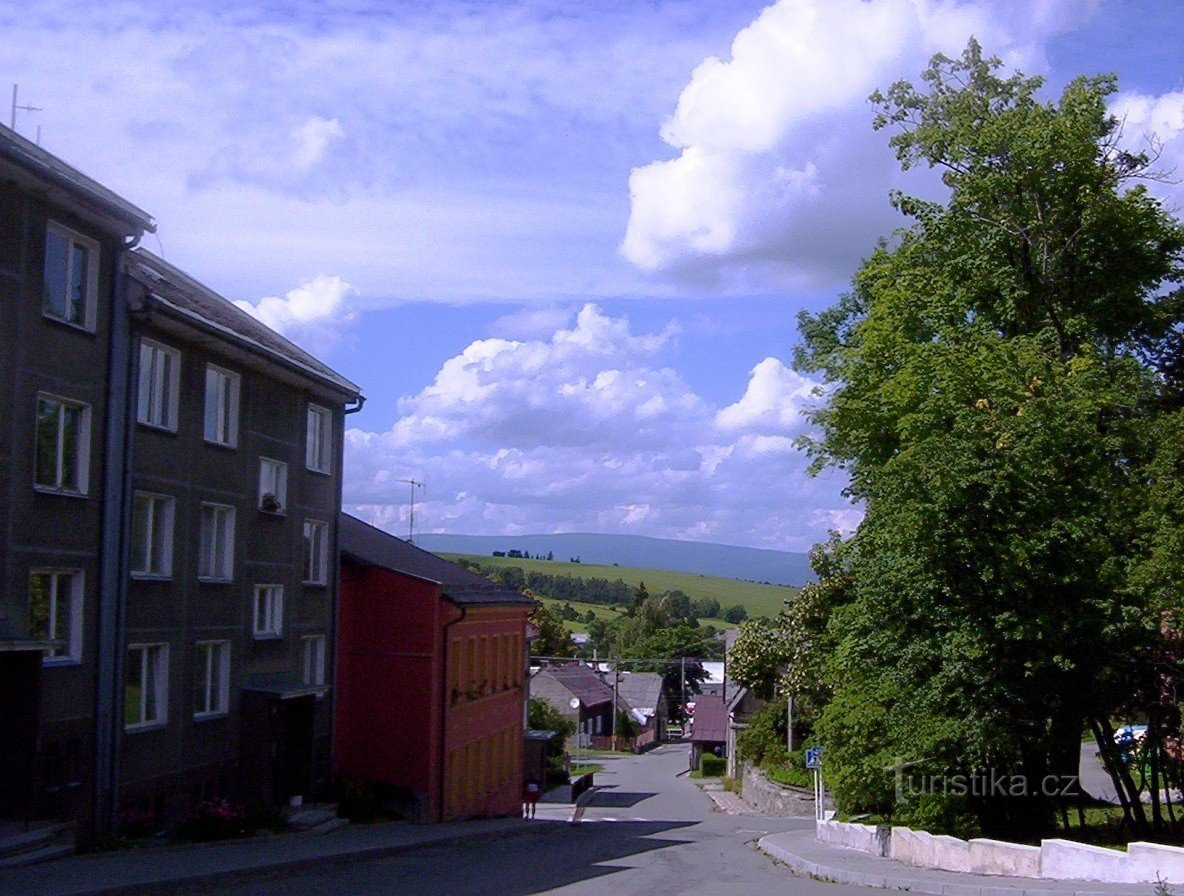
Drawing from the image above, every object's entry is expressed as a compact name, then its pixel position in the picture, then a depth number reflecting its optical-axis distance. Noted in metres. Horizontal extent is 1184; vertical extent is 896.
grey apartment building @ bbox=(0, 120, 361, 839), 16.78
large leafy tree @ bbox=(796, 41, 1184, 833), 19.88
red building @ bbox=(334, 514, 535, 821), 29.73
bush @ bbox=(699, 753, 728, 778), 75.50
